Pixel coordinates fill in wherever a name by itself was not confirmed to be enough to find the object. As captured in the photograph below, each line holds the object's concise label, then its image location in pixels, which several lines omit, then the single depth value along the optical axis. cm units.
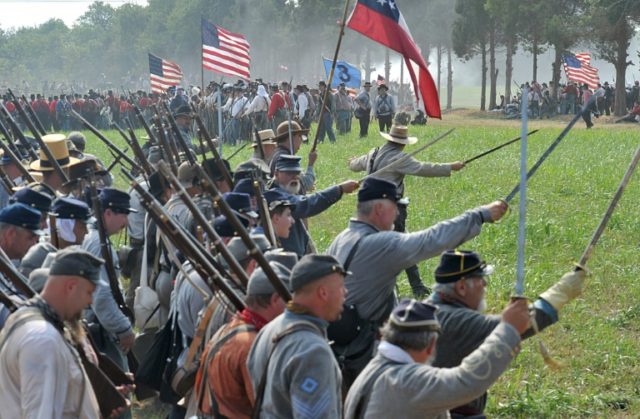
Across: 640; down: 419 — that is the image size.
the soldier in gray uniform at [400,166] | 1828
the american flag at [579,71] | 7686
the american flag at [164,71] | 6348
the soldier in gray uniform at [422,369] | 795
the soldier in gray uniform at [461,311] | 984
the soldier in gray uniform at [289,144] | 2024
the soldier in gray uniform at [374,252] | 1151
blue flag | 5571
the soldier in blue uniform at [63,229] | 1256
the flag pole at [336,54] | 1853
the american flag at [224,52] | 3945
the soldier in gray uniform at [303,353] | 814
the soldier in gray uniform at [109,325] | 1300
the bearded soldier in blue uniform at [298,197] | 1581
